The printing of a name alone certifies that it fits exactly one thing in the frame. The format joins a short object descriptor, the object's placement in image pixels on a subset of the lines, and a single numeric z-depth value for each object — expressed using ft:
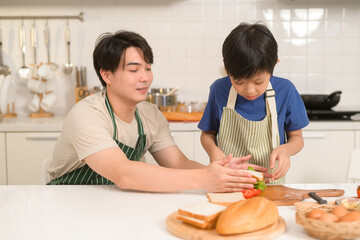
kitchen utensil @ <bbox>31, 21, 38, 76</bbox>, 10.02
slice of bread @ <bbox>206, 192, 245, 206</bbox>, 3.78
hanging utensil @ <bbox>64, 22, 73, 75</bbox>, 10.14
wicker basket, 2.88
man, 4.27
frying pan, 8.83
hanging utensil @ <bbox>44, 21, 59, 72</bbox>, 10.03
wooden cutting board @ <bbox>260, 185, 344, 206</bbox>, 4.03
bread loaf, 2.98
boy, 5.49
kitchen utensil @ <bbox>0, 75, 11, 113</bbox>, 9.34
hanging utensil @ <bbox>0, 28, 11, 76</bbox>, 10.05
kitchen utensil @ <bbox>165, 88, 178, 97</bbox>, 9.61
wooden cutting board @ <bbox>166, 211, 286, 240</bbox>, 2.98
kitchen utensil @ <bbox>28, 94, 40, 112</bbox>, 10.00
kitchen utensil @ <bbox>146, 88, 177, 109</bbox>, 9.43
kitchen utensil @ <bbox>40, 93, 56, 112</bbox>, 9.93
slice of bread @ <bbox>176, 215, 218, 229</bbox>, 3.10
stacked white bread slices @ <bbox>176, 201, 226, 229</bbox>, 3.11
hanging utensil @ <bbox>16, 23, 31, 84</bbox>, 10.04
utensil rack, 10.12
